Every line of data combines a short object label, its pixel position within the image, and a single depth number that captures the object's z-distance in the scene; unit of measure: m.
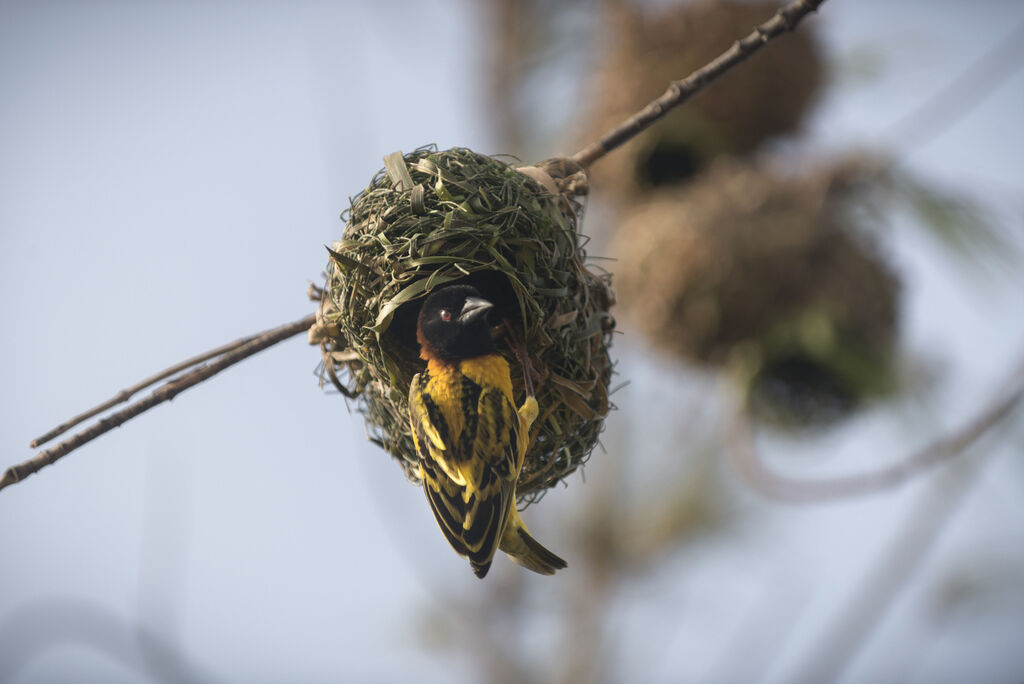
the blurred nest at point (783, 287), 8.91
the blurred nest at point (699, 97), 9.91
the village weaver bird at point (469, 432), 3.95
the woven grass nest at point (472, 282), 4.12
